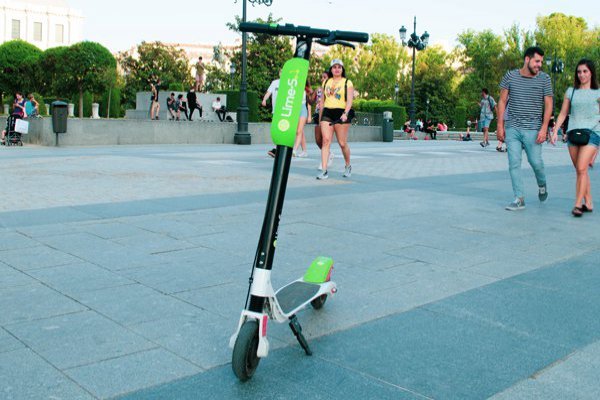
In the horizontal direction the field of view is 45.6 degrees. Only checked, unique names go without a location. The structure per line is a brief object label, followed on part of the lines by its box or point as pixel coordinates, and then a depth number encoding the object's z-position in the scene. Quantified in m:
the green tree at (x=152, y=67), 69.50
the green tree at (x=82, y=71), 62.00
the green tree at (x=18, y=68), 66.94
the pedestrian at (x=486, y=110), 22.11
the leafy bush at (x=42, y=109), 39.72
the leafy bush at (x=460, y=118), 63.62
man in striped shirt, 8.01
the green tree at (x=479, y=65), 69.44
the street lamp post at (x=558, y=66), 43.78
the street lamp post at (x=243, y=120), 22.48
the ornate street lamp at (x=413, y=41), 37.56
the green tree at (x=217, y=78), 61.66
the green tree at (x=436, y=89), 76.00
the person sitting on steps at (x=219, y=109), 31.46
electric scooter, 2.86
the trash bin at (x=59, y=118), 18.05
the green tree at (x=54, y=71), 62.66
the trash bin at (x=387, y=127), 28.15
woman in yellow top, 10.39
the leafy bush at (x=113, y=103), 63.40
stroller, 18.48
